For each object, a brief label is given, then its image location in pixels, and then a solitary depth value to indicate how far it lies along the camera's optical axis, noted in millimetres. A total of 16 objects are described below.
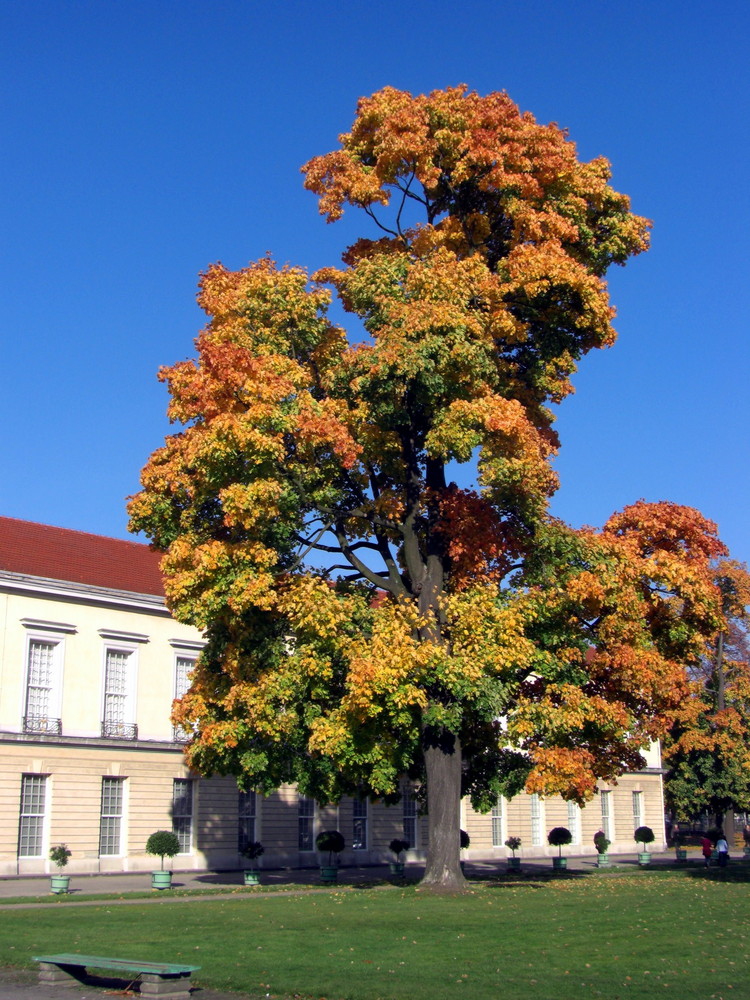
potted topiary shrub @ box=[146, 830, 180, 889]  33031
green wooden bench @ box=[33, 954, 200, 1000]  10483
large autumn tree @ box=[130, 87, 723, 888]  20250
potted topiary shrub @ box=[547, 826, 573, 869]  41906
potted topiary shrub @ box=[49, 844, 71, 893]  31562
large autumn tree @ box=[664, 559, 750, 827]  43469
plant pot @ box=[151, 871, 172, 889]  26922
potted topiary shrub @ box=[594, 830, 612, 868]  45281
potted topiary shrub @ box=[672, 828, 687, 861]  42875
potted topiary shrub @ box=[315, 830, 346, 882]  35438
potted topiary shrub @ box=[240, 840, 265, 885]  35469
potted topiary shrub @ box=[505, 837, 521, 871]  43041
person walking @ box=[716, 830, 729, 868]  37531
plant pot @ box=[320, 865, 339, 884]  28469
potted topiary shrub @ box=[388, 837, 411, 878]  29453
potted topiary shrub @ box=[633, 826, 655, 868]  52781
